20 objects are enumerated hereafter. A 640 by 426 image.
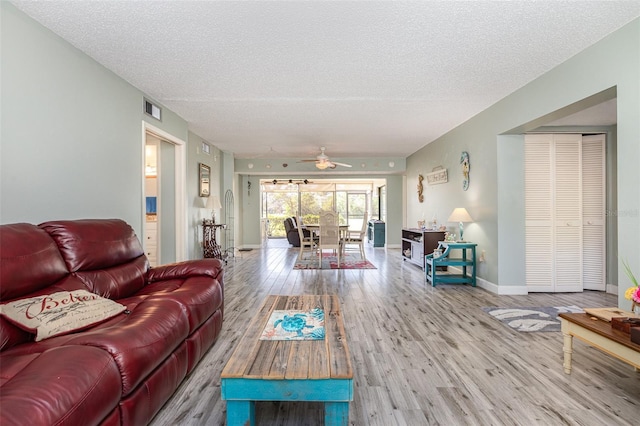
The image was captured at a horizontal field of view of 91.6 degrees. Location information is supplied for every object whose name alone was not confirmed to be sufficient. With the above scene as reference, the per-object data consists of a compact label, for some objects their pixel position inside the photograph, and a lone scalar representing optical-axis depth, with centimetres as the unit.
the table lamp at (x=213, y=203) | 593
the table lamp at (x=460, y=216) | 457
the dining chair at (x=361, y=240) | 636
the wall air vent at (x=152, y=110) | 374
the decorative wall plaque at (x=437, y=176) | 560
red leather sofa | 107
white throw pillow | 151
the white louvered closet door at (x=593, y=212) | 423
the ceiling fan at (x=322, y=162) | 632
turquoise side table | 450
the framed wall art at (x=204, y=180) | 580
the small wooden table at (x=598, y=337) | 170
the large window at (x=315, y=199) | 1219
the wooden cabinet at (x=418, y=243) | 549
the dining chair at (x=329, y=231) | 589
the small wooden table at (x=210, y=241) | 585
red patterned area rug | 612
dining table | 636
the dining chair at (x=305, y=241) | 631
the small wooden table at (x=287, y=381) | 132
